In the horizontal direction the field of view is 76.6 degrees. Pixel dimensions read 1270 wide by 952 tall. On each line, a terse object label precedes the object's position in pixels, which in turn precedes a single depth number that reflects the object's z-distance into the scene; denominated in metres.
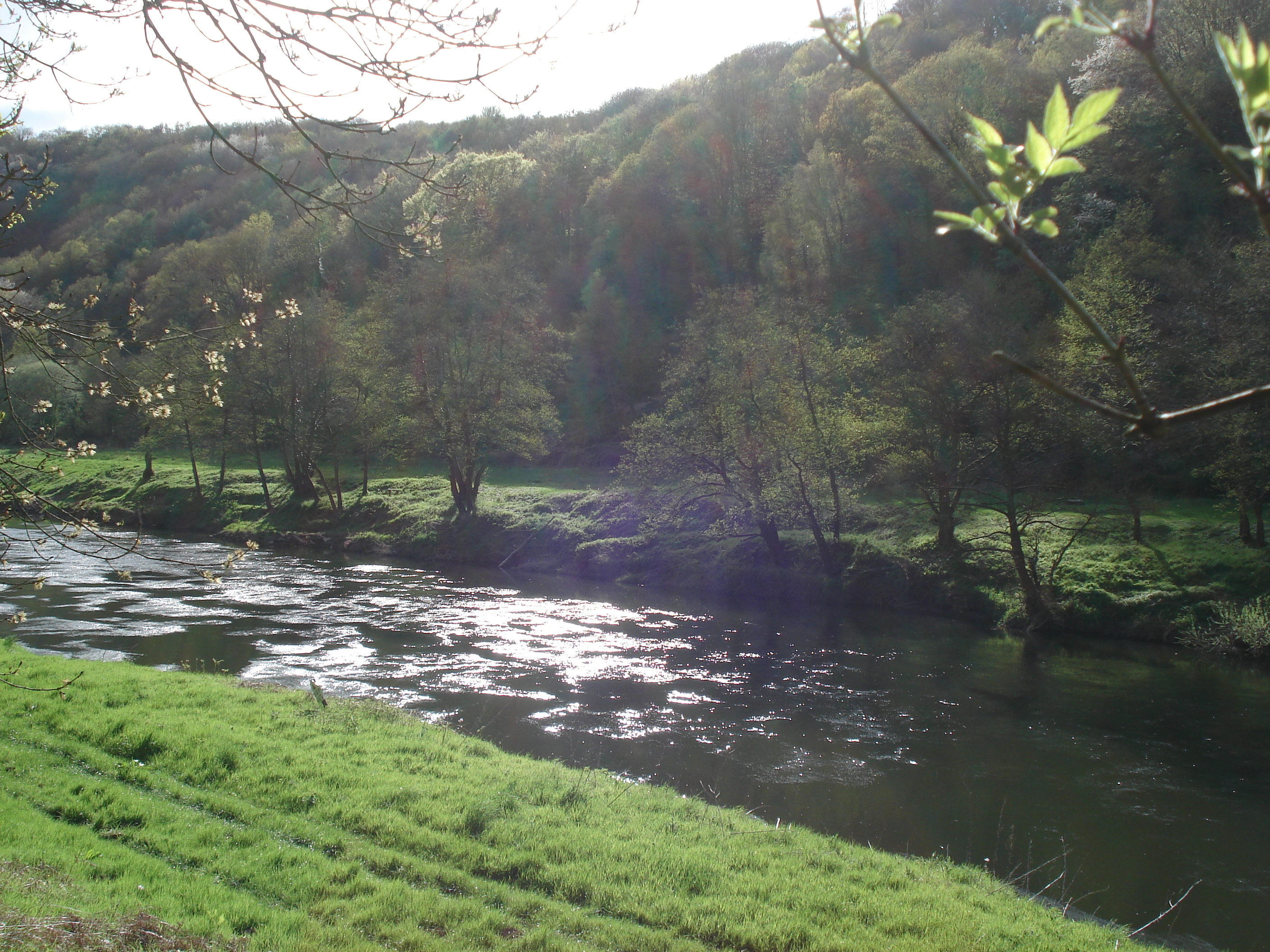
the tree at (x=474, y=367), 36.22
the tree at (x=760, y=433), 26.78
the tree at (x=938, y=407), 23.31
